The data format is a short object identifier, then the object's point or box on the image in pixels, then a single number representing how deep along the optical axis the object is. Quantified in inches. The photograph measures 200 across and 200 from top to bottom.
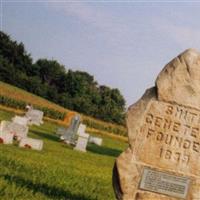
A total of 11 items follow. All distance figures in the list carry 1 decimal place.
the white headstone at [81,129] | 1430.6
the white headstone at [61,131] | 1275.8
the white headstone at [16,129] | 916.0
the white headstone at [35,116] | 1583.4
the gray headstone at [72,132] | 1219.9
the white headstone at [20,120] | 1198.0
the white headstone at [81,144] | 1109.1
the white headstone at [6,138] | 849.5
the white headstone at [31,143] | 859.4
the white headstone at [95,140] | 1454.2
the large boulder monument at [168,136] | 413.1
